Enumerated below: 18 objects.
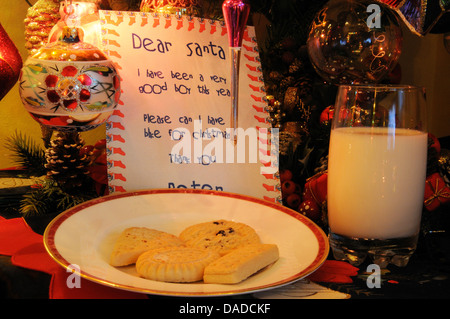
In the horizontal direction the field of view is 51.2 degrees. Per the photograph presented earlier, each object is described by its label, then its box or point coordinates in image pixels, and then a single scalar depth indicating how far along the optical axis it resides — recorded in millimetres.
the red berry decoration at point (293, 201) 706
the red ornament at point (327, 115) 776
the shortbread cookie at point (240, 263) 445
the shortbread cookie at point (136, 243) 503
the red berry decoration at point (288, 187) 713
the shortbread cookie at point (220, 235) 537
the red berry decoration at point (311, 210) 645
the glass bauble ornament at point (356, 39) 692
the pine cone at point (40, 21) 816
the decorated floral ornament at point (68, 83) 602
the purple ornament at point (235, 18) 654
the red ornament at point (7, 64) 741
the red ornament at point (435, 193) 601
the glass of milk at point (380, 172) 505
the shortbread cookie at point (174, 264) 455
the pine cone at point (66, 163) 745
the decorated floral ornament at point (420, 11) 659
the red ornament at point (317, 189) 632
